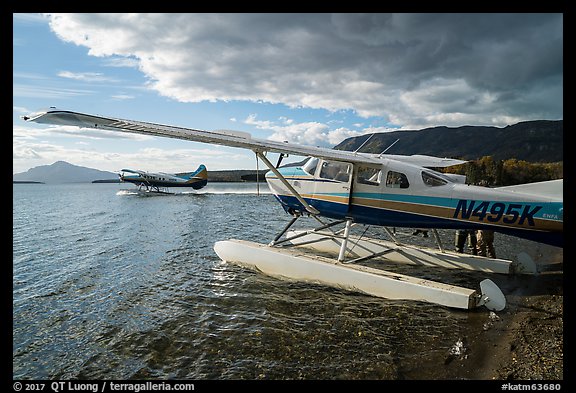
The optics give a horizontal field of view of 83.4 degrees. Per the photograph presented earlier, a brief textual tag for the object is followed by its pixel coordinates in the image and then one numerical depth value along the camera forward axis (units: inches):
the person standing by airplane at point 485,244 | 366.3
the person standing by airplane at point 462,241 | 392.2
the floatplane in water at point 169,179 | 2048.6
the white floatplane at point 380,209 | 255.0
